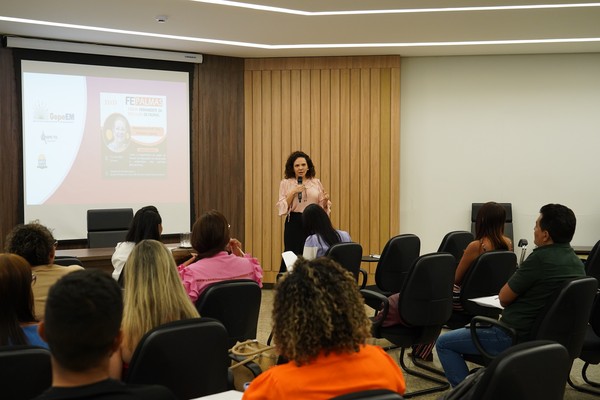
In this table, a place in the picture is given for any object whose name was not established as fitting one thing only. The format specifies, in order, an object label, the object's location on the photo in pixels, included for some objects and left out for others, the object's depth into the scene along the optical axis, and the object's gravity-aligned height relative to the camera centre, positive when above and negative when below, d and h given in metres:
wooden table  5.30 -0.74
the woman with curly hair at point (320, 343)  1.73 -0.48
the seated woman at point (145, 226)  4.26 -0.38
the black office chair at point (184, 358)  2.19 -0.67
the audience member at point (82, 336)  1.49 -0.40
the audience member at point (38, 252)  2.98 -0.41
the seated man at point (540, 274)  3.27 -0.54
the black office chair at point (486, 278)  4.20 -0.73
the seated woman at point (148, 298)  2.44 -0.51
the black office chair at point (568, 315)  3.08 -0.72
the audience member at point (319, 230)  4.83 -0.47
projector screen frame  6.85 +1.21
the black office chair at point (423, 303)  3.90 -0.84
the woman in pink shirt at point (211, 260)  3.51 -0.52
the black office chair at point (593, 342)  3.67 -1.01
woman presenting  6.71 -0.27
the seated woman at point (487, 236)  4.38 -0.46
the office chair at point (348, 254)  4.59 -0.63
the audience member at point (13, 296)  2.27 -0.46
